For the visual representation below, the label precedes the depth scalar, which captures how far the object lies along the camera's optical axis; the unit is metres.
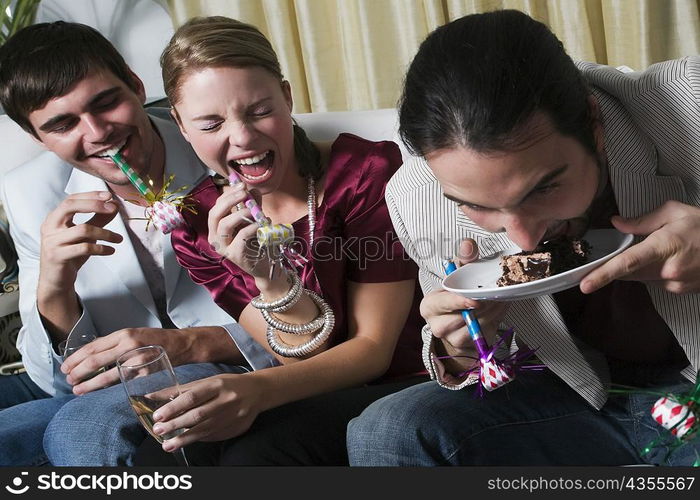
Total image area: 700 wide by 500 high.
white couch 1.89
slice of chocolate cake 1.29
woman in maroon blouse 1.49
